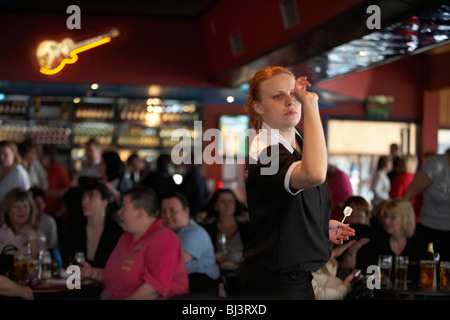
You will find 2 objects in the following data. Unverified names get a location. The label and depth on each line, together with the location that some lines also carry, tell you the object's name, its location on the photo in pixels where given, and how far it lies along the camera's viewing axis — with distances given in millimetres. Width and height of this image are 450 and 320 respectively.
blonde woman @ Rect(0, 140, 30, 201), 6309
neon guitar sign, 8617
